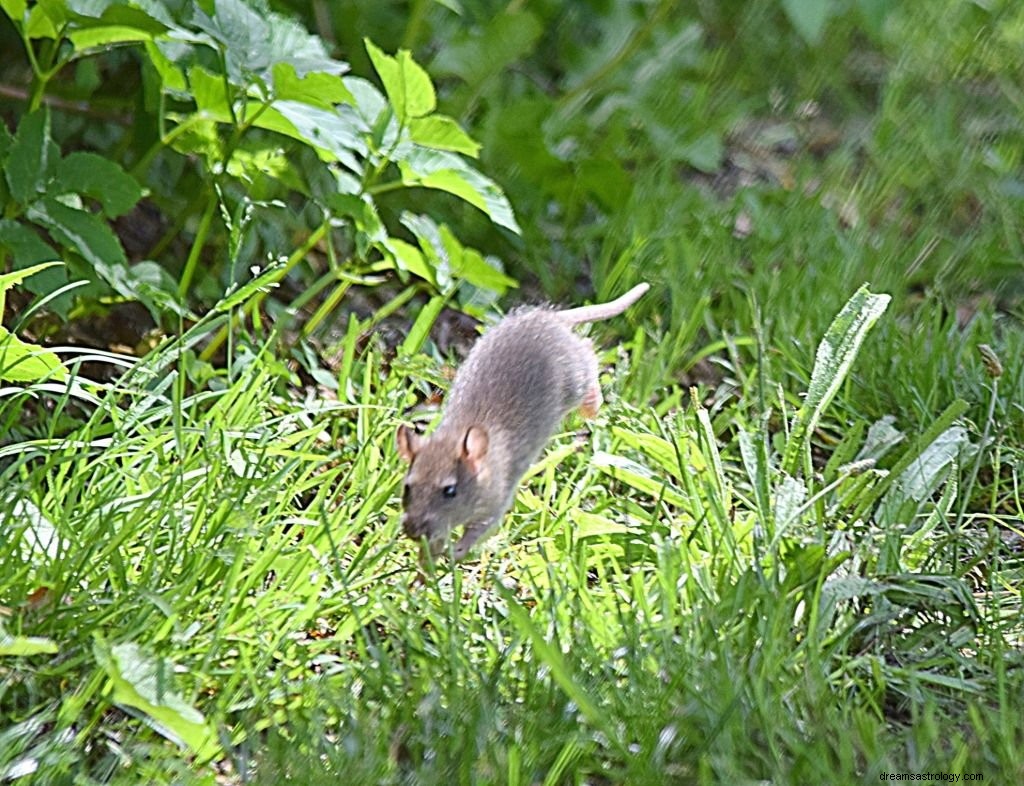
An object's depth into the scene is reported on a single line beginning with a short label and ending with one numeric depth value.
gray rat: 7.16
